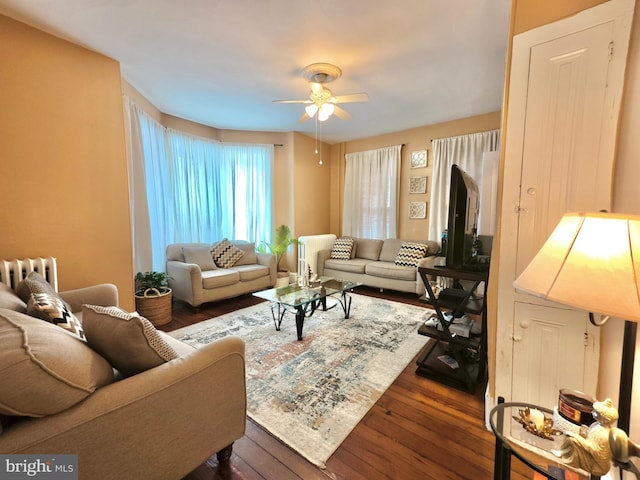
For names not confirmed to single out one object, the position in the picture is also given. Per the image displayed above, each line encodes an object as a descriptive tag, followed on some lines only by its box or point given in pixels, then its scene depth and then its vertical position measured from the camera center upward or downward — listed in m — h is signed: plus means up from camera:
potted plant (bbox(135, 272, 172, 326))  2.93 -0.89
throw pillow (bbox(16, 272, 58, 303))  1.51 -0.42
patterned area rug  1.55 -1.18
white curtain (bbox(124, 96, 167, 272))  3.03 +0.55
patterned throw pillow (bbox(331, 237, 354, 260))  4.84 -0.55
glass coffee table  2.59 -0.82
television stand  1.86 -0.88
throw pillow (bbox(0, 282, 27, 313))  1.35 -0.46
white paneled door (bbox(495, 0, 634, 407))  1.17 +0.26
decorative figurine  0.73 -0.63
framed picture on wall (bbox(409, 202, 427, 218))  4.57 +0.17
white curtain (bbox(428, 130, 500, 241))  3.87 +0.91
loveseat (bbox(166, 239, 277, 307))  3.30 -0.74
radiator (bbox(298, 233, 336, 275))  4.76 -0.56
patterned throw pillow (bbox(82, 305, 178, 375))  1.00 -0.47
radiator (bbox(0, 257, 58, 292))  1.93 -0.41
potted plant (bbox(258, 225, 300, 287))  4.64 -0.47
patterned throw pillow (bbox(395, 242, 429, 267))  4.04 -0.52
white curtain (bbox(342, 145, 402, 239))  4.81 +0.50
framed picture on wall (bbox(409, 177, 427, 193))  4.54 +0.61
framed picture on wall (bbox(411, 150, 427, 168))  4.51 +1.05
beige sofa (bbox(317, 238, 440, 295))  3.89 -0.75
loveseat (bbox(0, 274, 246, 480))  0.75 -0.60
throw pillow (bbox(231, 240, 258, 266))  4.20 -0.56
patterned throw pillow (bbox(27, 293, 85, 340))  1.17 -0.45
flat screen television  1.67 +0.01
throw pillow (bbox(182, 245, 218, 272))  3.68 -0.56
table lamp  0.73 -0.15
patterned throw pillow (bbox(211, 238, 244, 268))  4.01 -0.55
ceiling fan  2.52 +1.22
